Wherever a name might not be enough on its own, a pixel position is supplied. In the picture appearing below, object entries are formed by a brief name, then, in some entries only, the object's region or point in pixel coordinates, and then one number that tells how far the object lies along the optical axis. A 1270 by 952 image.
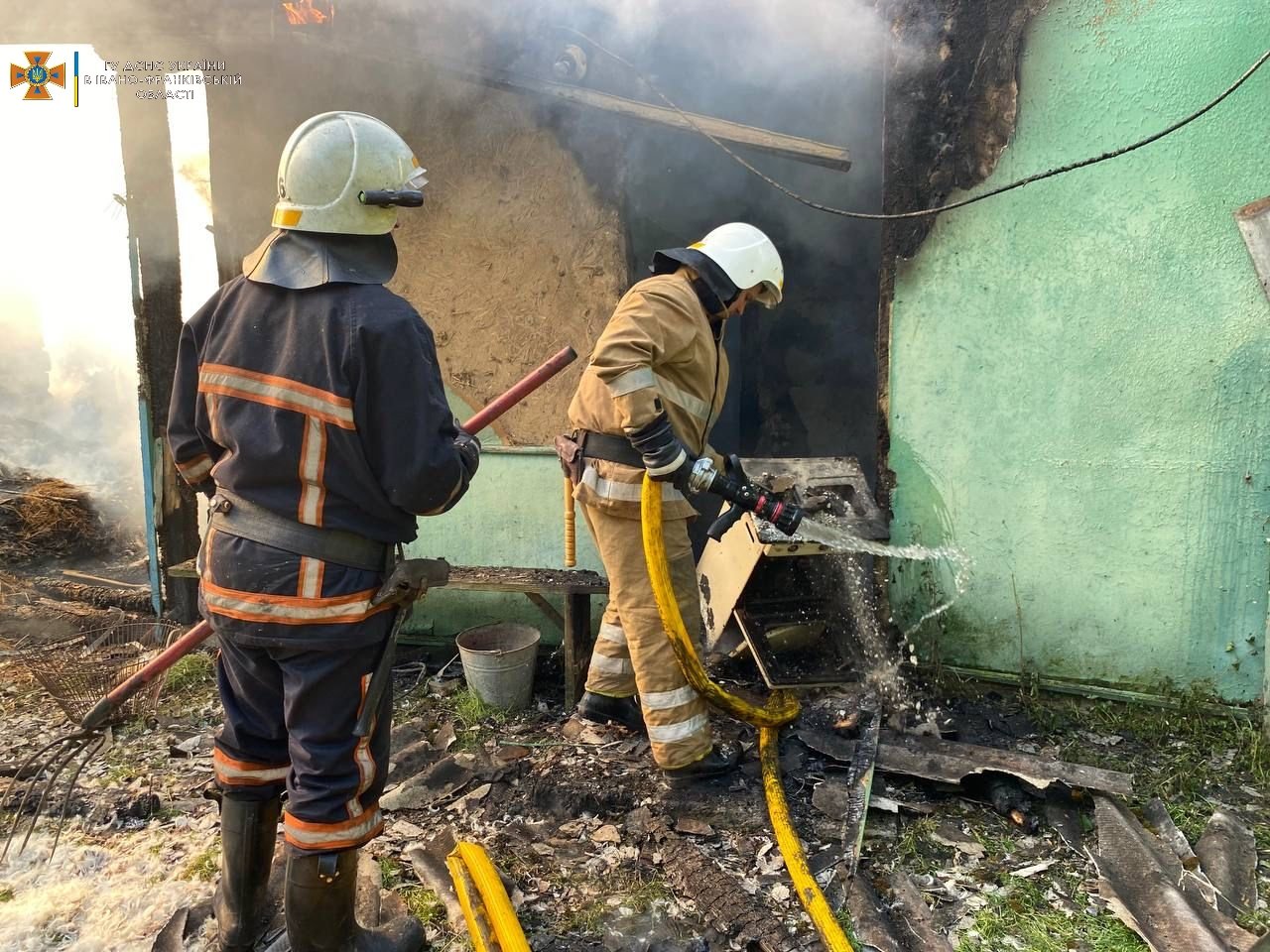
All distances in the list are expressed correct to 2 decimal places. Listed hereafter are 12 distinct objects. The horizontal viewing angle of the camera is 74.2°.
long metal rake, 3.13
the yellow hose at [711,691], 3.45
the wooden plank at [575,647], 4.80
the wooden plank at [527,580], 4.79
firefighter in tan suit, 3.69
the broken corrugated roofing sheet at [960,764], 3.54
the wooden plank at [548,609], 5.05
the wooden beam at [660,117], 4.61
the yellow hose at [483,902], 2.75
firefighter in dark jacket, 2.33
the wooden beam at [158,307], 5.57
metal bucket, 4.66
